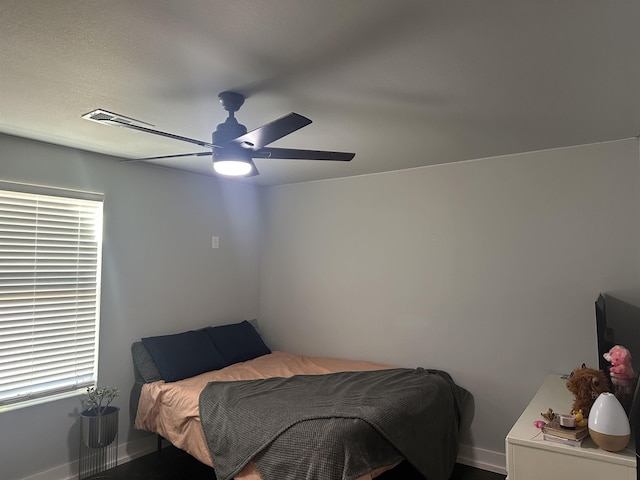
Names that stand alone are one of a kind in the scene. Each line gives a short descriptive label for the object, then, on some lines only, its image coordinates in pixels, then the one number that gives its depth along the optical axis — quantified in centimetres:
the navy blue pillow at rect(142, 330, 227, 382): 340
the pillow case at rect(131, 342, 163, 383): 339
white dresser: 186
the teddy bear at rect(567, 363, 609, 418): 212
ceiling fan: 192
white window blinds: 286
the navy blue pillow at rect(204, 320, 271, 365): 392
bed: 229
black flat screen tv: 184
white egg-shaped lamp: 188
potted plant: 299
